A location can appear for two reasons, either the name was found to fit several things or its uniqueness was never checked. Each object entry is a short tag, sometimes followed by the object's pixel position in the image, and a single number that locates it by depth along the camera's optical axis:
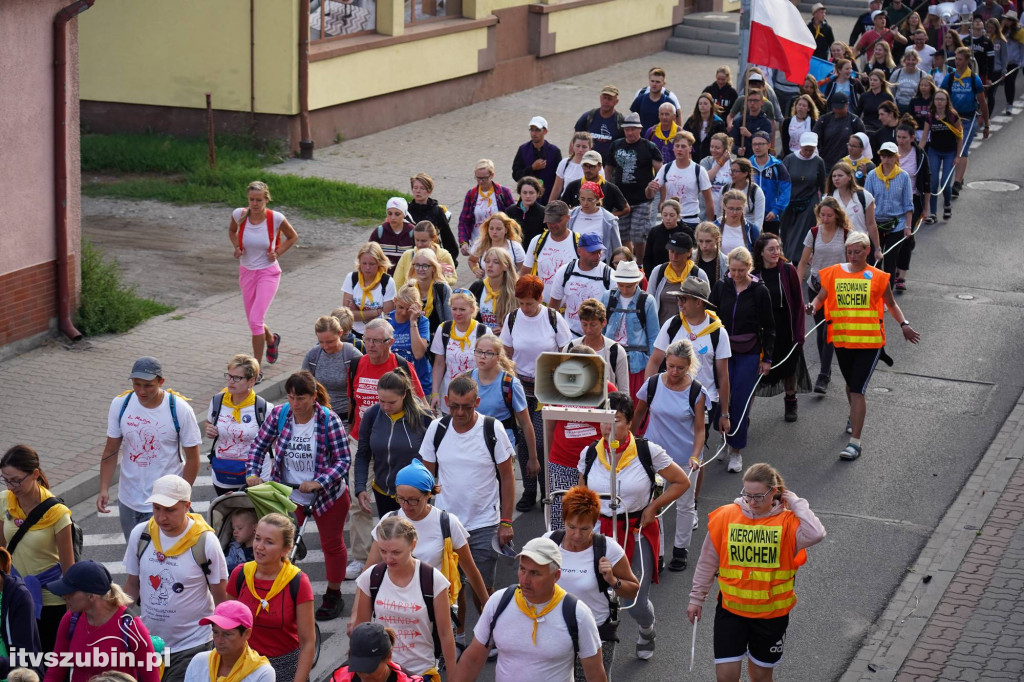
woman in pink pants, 26.52
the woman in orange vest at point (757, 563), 15.16
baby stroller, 15.77
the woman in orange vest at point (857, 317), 23.98
